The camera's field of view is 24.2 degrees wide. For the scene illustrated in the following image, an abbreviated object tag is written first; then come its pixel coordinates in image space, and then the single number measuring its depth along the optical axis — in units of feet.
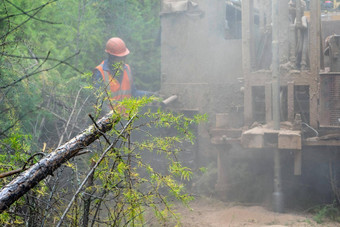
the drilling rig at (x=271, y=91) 39.65
